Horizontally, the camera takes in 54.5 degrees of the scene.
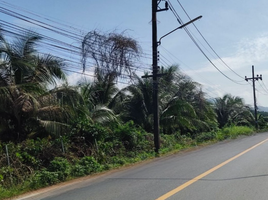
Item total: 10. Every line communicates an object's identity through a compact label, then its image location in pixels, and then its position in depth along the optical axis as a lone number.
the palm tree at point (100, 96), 14.51
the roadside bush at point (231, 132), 24.90
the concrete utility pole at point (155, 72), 13.99
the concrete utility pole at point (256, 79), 38.48
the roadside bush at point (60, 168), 8.28
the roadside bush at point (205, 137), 21.31
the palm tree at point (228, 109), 35.90
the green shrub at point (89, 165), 9.38
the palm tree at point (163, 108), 19.32
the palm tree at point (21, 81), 10.48
